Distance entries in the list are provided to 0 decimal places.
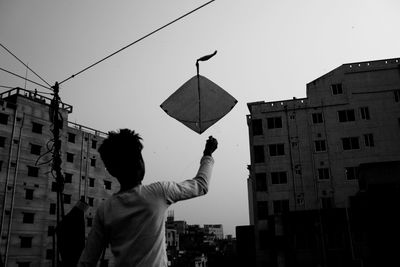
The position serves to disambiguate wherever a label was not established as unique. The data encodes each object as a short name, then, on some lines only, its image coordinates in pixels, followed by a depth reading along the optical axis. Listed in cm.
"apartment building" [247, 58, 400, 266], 3183
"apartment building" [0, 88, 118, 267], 3444
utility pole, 769
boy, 216
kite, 342
